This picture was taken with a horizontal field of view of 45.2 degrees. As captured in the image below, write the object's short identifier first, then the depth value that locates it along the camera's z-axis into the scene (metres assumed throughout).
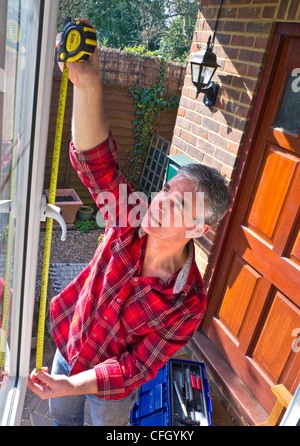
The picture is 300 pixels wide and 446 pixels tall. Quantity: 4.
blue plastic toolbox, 2.20
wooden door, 2.38
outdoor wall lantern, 2.84
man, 1.51
